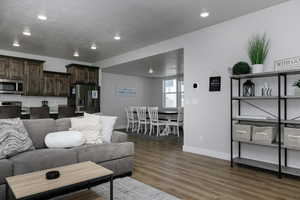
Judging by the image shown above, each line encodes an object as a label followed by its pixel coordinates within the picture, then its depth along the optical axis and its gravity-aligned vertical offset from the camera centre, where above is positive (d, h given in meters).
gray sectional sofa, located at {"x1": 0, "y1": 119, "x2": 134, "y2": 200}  2.08 -0.69
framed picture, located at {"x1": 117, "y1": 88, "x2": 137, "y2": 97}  8.63 +0.45
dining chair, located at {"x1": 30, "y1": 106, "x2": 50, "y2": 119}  4.18 -0.25
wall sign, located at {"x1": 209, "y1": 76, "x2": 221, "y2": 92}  3.95 +0.38
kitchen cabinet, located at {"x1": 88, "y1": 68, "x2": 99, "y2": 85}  7.01 +0.99
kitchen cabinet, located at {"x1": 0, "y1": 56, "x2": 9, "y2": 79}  5.36 +0.95
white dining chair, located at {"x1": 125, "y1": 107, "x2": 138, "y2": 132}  7.63 -0.65
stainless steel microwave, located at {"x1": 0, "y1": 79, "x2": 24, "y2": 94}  5.38 +0.42
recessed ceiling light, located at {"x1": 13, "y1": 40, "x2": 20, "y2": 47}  5.07 +1.57
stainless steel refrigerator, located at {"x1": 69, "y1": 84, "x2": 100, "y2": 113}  6.56 +0.13
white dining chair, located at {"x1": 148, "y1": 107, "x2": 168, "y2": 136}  6.70 -0.60
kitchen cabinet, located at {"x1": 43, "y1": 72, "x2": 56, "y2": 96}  6.17 +0.57
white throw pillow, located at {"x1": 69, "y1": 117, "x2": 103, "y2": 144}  2.94 -0.43
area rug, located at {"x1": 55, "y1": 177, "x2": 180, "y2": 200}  2.21 -1.12
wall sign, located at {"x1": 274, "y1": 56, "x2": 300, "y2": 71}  2.96 +0.62
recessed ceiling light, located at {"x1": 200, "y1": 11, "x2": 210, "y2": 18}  3.42 +1.61
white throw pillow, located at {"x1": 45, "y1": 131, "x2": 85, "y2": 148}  2.62 -0.54
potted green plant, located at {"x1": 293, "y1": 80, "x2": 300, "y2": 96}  2.76 +0.20
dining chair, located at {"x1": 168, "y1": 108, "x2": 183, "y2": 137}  6.37 -0.66
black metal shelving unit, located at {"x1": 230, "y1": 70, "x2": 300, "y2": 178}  2.83 -0.29
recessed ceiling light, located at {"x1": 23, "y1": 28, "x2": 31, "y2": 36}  4.21 +1.57
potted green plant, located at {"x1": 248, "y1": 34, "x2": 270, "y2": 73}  3.20 +0.87
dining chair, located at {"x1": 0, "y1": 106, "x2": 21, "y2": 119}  3.77 -0.23
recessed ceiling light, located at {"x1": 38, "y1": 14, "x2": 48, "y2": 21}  3.50 +1.58
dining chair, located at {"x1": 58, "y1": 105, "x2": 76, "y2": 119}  4.60 -0.27
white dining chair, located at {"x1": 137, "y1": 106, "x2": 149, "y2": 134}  7.20 -0.56
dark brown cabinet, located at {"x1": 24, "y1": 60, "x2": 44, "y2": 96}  5.78 +0.72
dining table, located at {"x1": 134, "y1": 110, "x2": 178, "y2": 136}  6.86 -0.61
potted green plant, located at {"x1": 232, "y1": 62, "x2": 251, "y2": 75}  3.30 +0.59
